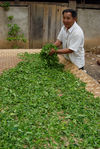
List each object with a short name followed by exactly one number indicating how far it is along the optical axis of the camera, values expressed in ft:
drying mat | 10.47
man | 11.55
